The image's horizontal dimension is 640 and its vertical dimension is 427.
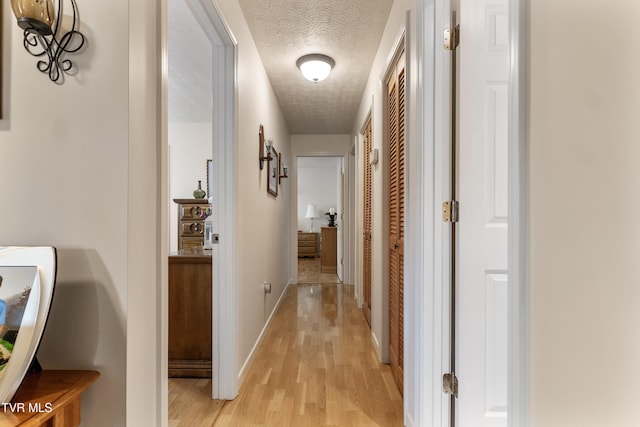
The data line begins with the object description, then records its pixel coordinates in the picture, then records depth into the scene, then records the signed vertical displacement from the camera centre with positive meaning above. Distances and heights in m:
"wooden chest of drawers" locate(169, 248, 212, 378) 2.29 -0.63
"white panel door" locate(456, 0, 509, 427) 1.44 -0.07
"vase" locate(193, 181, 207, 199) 4.33 +0.26
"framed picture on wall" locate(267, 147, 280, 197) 3.41 +0.45
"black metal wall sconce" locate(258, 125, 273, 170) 2.91 +0.56
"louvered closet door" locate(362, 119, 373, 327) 3.52 -0.10
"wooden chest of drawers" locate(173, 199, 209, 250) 4.23 -0.09
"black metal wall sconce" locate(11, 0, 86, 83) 0.89 +0.47
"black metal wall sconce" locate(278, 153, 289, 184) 4.16 +0.58
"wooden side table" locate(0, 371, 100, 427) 0.72 -0.42
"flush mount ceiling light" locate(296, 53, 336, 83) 2.86 +1.26
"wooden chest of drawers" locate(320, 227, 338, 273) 6.64 -0.68
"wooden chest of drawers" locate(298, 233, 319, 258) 8.73 -0.75
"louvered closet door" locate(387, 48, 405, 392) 2.14 -0.02
